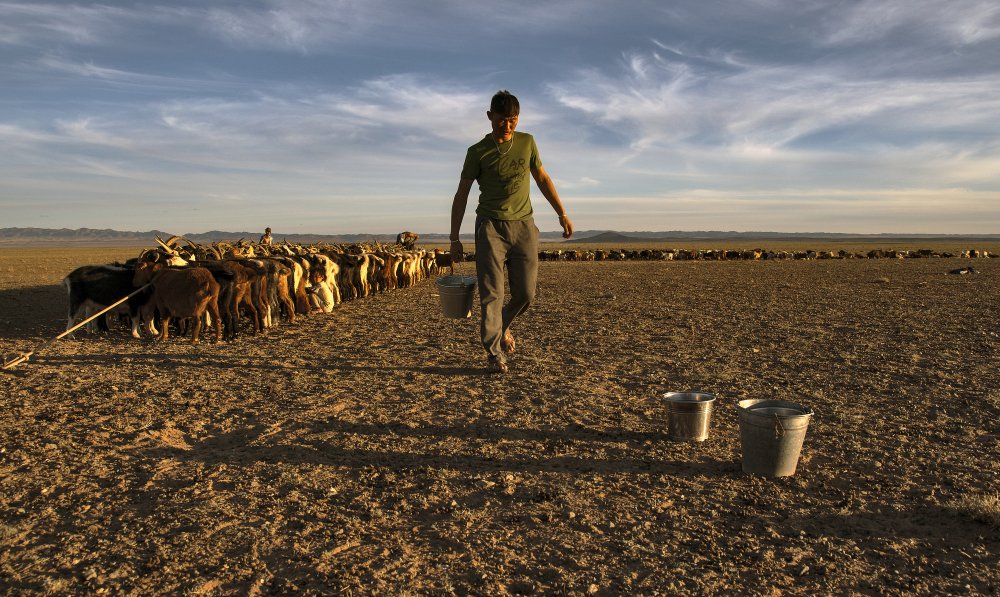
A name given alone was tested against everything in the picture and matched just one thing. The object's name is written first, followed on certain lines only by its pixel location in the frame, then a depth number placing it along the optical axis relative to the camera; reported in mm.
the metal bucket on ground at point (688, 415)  4457
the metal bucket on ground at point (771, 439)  3730
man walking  6074
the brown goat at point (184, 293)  8820
